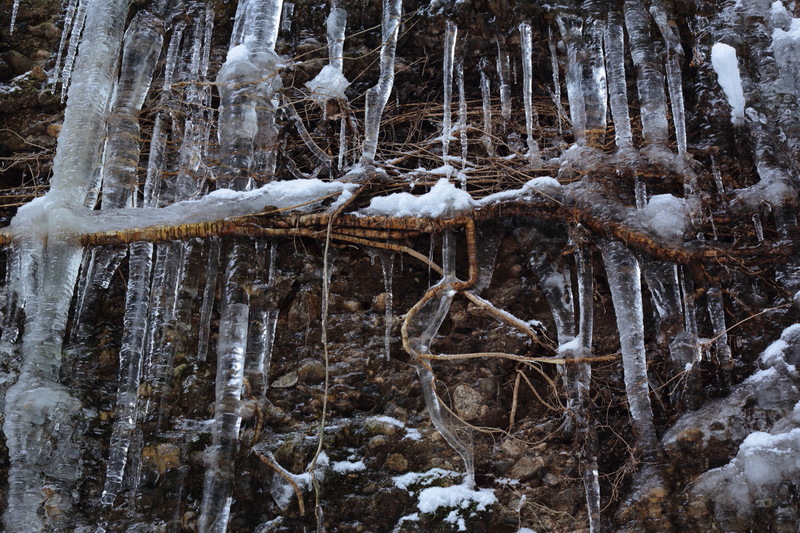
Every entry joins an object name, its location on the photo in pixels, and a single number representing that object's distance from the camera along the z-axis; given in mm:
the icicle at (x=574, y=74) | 3641
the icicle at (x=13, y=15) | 4633
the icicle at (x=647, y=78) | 3529
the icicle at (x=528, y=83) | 3676
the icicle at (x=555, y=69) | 3932
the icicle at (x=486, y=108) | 3904
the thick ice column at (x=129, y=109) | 3613
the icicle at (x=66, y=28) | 4375
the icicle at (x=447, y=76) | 3744
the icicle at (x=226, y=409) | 2979
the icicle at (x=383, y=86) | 3580
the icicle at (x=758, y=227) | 3420
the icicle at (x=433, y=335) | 3131
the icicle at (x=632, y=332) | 3092
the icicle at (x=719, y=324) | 3232
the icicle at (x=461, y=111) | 3766
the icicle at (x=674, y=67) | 3523
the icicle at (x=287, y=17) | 4340
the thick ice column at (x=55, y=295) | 3042
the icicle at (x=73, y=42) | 4051
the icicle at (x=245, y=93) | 3473
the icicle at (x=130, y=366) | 3197
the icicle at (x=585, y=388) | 3012
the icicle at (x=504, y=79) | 3918
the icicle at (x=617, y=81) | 3525
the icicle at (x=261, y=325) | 3314
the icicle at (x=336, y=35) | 3807
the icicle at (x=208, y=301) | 3512
